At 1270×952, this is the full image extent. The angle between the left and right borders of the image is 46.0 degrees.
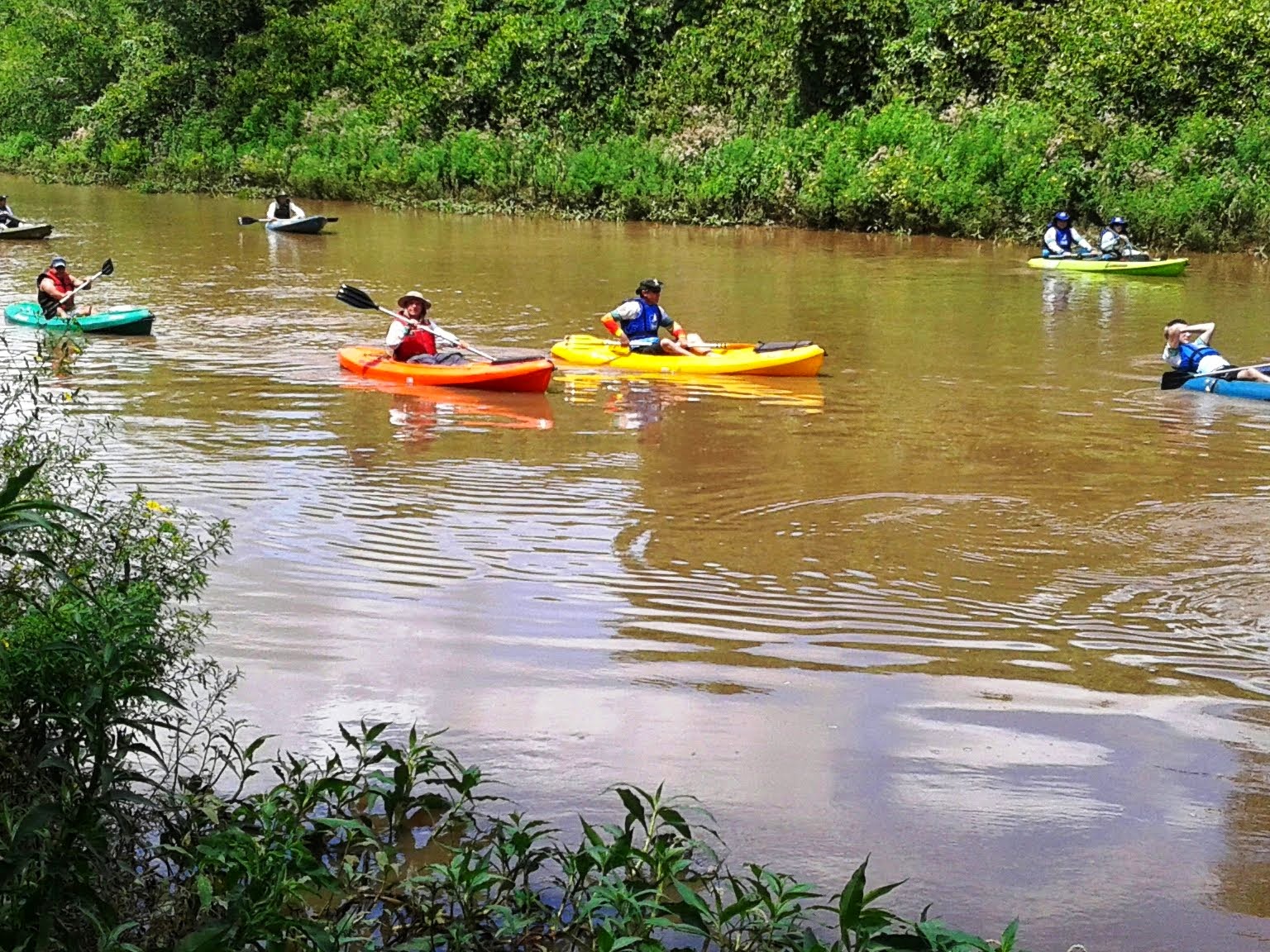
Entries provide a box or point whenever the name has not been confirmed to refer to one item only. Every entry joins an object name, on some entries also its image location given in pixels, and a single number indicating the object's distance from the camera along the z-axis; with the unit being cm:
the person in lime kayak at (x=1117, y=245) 1991
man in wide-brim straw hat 1223
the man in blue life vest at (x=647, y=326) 1287
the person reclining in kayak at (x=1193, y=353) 1198
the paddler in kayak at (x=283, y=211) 2570
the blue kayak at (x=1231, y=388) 1152
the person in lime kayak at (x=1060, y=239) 2044
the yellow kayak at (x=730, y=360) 1239
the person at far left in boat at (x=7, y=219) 2292
